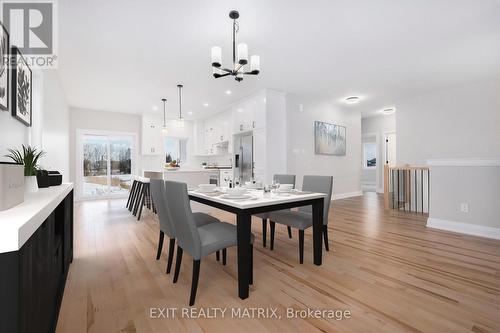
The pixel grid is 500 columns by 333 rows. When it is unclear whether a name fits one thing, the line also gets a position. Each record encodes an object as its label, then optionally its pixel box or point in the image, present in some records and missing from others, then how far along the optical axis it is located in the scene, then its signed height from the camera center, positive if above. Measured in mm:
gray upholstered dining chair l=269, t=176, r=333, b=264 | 2275 -520
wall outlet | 3309 -595
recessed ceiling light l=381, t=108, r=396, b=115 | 6755 +1662
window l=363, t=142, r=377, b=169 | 8727 +419
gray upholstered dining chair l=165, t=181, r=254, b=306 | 1606 -525
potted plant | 1609 -37
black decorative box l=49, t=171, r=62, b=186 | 2111 -113
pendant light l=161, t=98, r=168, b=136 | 5633 +1602
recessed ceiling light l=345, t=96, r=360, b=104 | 5590 +1663
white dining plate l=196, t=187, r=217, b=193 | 2287 -236
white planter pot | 1600 -123
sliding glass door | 6414 +106
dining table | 1697 -333
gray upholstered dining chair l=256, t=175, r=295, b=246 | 2707 -198
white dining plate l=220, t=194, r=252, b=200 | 1926 -261
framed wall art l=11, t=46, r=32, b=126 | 1952 +717
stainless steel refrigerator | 5418 +230
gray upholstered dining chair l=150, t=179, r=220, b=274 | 1993 -445
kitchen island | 4012 -163
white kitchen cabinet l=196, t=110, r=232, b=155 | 6689 +999
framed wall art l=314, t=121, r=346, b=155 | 5930 +738
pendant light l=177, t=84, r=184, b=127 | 4649 +914
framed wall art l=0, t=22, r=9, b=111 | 1680 +734
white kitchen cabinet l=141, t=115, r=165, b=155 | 6930 +916
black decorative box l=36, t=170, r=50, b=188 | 1871 -93
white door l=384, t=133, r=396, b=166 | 7648 +533
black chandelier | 2262 +1095
